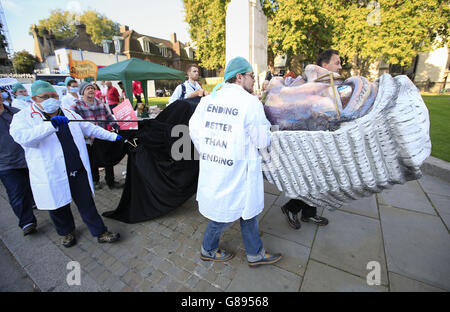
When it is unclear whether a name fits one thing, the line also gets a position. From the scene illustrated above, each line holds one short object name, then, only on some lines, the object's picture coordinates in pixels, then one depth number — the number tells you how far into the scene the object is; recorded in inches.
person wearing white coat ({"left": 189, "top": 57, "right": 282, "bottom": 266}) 70.1
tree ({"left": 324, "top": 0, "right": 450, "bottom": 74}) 525.0
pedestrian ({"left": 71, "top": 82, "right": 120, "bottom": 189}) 149.9
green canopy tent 331.6
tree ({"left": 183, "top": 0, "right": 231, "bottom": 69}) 760.3
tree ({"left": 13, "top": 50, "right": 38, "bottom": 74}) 1408.7
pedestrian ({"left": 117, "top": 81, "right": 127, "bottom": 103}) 381.7
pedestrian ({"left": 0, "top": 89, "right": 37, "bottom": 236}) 113.7
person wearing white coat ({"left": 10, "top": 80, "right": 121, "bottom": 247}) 87.7
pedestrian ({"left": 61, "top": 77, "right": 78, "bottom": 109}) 221.3
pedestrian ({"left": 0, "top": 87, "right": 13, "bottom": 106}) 163.4
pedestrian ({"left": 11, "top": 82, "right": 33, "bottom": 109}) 153.0
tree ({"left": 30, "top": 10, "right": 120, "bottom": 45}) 1555.1
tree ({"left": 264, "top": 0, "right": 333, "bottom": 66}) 609.3
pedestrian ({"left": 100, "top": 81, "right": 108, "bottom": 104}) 384.0
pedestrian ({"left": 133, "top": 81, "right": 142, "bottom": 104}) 495.2
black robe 112.2
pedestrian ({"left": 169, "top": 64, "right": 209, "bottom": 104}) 169.2
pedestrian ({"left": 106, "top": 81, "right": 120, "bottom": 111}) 347.3
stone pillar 297.1
